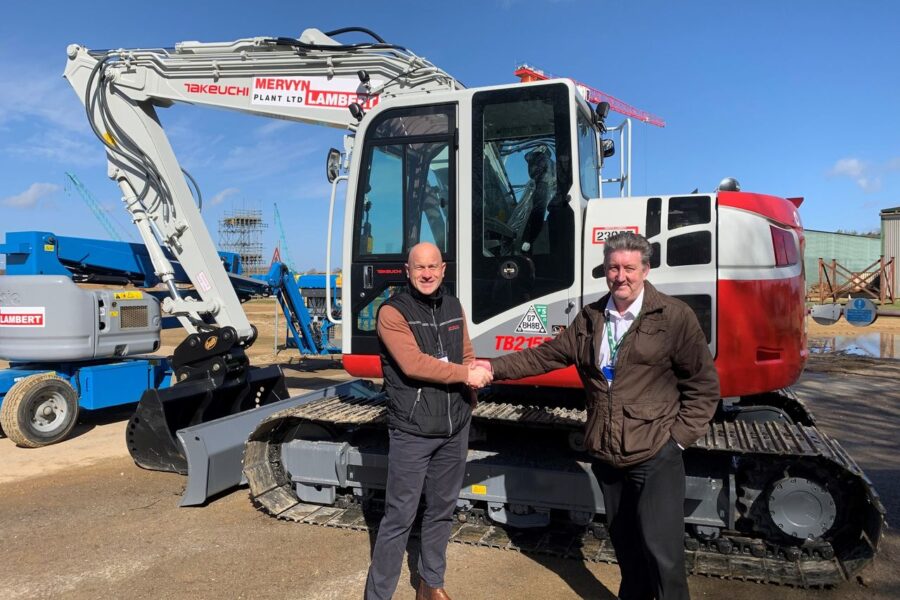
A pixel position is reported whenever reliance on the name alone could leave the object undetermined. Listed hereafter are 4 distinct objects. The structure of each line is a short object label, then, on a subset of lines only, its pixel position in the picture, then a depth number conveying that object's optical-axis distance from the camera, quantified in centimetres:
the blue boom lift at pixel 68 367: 669
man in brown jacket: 261
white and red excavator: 358
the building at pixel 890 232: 3244
